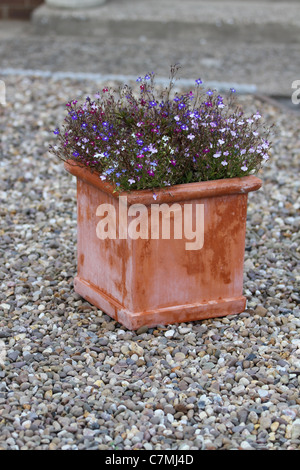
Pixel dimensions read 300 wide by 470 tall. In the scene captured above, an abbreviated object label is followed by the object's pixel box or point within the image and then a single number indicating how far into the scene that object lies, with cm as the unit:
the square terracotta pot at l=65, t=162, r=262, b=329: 322
